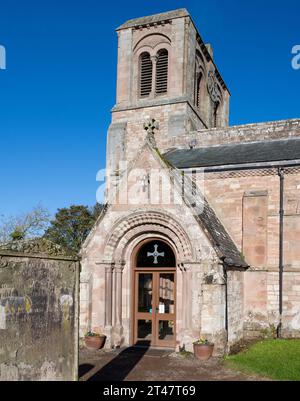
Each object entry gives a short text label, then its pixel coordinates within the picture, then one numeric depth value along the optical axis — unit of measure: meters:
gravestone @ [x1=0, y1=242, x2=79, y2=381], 6.75
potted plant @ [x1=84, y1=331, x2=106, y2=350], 14.25
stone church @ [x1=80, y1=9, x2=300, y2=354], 13.72
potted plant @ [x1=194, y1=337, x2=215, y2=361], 12.67
